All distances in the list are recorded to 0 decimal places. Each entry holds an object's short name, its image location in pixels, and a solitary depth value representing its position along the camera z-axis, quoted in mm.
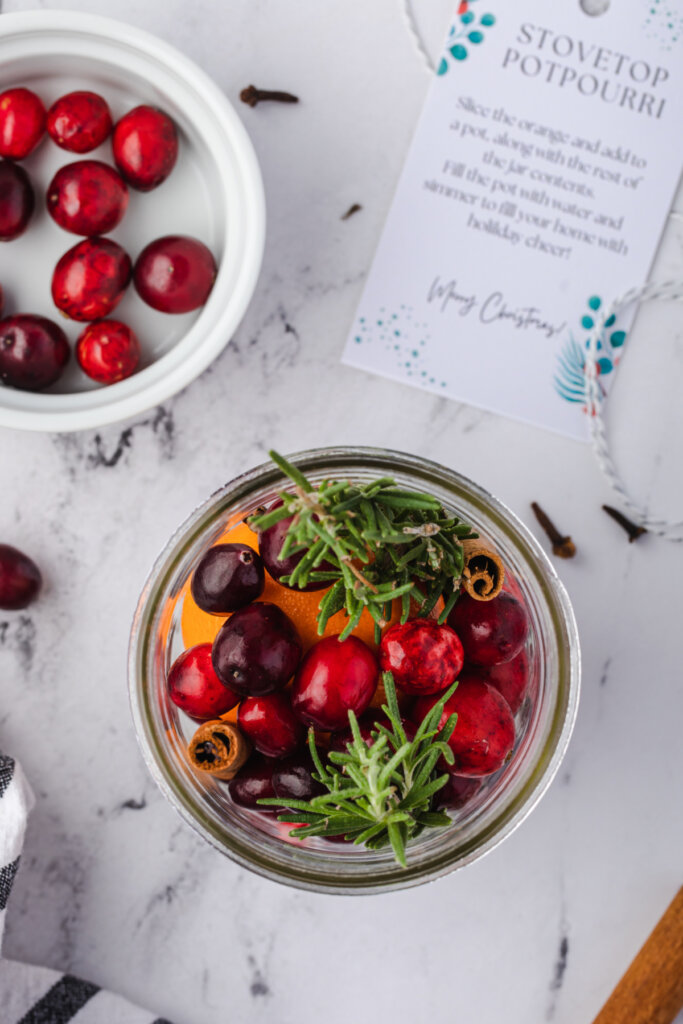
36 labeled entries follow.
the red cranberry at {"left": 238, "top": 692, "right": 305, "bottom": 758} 393
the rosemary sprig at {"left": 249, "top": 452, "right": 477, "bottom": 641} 370
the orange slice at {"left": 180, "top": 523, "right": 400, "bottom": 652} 402
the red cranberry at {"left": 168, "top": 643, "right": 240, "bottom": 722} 400
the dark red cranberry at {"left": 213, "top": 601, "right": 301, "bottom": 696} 387
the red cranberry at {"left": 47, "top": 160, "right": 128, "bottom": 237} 445
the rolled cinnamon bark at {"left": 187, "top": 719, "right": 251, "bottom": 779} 395
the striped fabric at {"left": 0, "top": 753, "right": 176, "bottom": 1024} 452
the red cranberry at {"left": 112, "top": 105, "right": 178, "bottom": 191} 447
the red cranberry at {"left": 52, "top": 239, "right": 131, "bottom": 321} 446
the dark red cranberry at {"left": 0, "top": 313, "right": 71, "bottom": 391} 447
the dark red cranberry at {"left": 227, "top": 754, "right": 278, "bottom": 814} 398
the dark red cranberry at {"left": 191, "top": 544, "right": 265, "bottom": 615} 392
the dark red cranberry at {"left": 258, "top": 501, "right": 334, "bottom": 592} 390
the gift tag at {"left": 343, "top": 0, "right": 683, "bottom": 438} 466
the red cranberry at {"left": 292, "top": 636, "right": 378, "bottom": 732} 386
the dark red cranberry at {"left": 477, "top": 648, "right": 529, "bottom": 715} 403
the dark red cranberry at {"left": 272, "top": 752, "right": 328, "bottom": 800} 391
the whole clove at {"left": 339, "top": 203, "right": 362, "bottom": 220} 465
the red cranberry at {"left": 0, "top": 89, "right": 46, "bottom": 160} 447
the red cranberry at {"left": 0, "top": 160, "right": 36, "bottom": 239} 446
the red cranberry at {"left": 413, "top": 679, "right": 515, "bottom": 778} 389
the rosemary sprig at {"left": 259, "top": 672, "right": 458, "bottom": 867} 372
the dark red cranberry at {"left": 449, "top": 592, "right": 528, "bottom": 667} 393
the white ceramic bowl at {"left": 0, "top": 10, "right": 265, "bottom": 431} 443
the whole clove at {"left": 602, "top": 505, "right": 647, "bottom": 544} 466
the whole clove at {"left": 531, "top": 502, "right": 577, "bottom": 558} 463
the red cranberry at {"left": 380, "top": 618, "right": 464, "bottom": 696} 385
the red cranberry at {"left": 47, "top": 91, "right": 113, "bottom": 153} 447
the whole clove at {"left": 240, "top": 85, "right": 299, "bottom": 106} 461
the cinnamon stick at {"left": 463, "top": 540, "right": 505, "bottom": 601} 390
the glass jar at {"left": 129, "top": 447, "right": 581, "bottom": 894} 404
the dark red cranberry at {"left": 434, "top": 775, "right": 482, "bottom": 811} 396
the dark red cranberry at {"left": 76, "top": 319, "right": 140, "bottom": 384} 449
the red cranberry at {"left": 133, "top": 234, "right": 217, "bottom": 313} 446
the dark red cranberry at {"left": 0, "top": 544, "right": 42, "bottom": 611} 456
